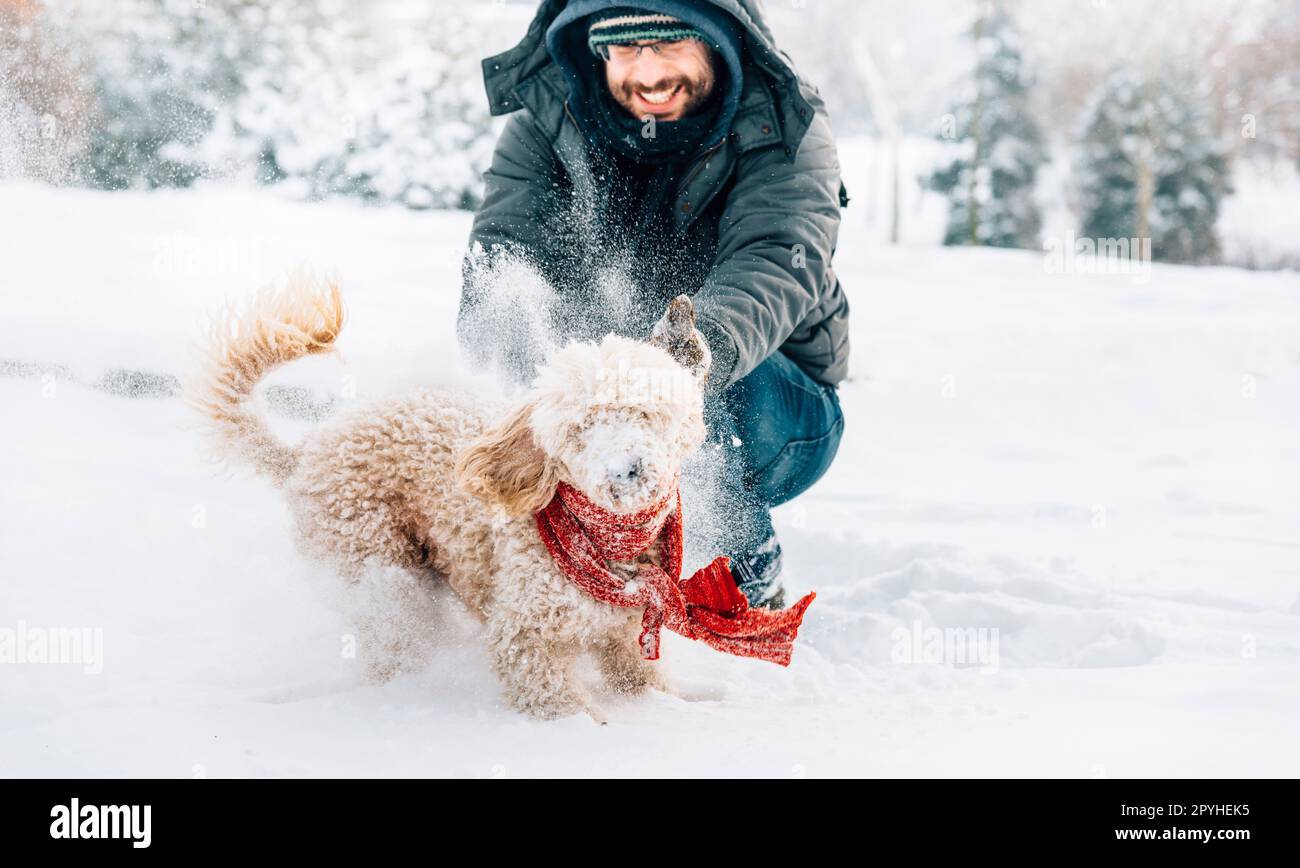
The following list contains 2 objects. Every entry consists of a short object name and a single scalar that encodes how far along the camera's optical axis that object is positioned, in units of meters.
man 2.86
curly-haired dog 2.15
